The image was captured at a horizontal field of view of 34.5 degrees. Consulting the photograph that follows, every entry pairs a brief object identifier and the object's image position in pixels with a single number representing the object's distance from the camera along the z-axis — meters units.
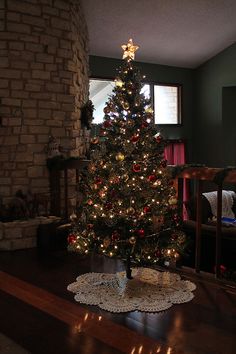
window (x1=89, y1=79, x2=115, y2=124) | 7.25
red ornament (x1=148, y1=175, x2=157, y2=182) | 2.79
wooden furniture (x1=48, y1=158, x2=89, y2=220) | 4.73
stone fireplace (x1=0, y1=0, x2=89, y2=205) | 4.54
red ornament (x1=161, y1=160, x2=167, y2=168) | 2.89
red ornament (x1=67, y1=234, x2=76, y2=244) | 3.01
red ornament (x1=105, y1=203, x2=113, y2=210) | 2.82
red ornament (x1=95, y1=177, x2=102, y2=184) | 2.85
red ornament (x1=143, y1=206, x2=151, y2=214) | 2.81
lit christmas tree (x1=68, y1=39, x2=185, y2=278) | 2.80
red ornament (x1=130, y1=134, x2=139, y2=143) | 2.79
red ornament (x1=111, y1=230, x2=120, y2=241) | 2.83
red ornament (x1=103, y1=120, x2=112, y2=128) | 2.88
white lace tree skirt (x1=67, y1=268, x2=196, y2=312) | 2.67
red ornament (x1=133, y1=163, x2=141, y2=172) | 2.76
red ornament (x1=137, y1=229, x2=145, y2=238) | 2.80
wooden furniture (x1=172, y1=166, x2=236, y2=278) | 2.89
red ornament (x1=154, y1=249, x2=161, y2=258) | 2.88
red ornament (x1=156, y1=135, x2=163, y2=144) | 2.89
